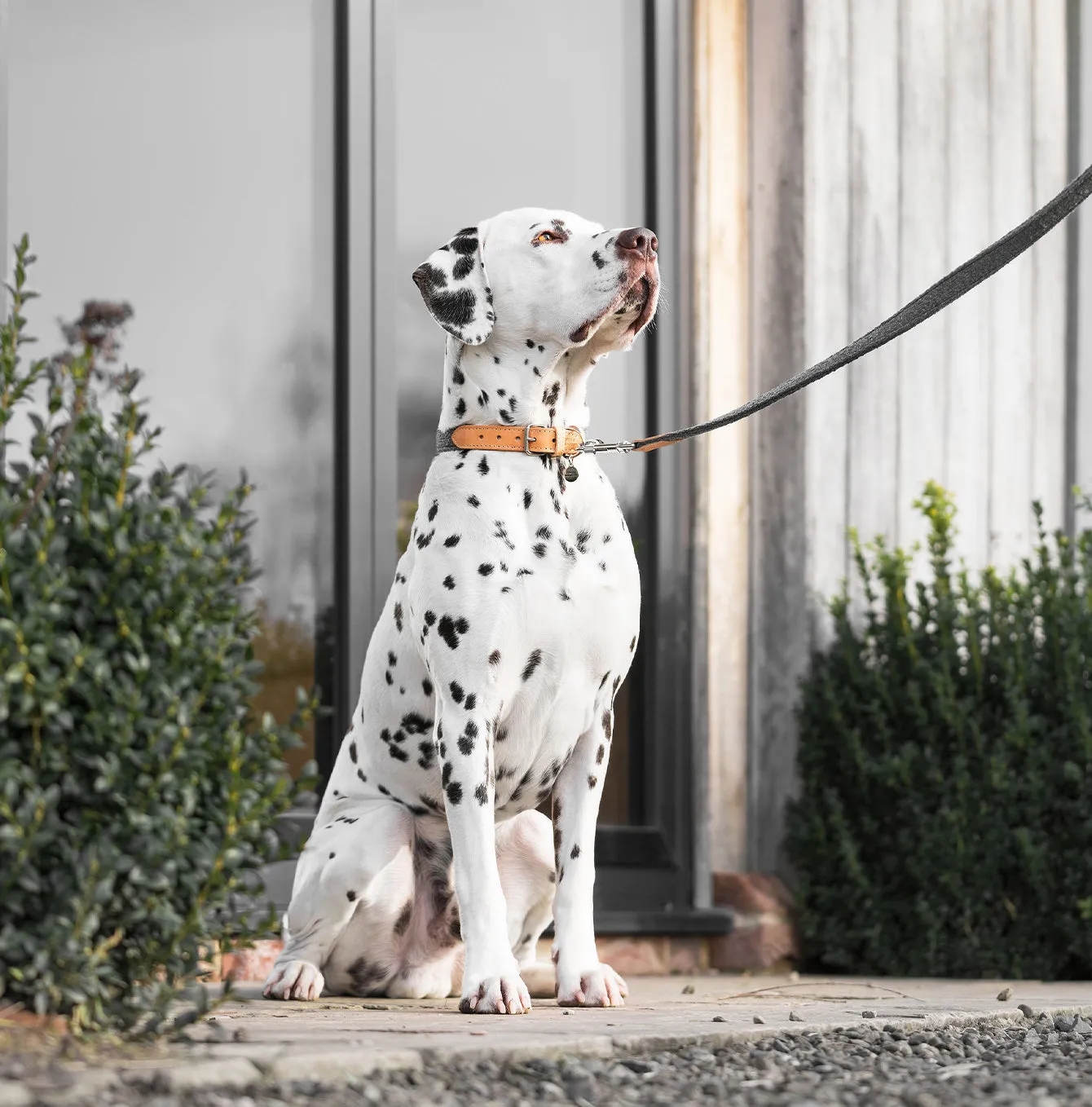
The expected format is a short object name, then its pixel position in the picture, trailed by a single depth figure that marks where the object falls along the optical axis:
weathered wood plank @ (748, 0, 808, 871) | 5.70
